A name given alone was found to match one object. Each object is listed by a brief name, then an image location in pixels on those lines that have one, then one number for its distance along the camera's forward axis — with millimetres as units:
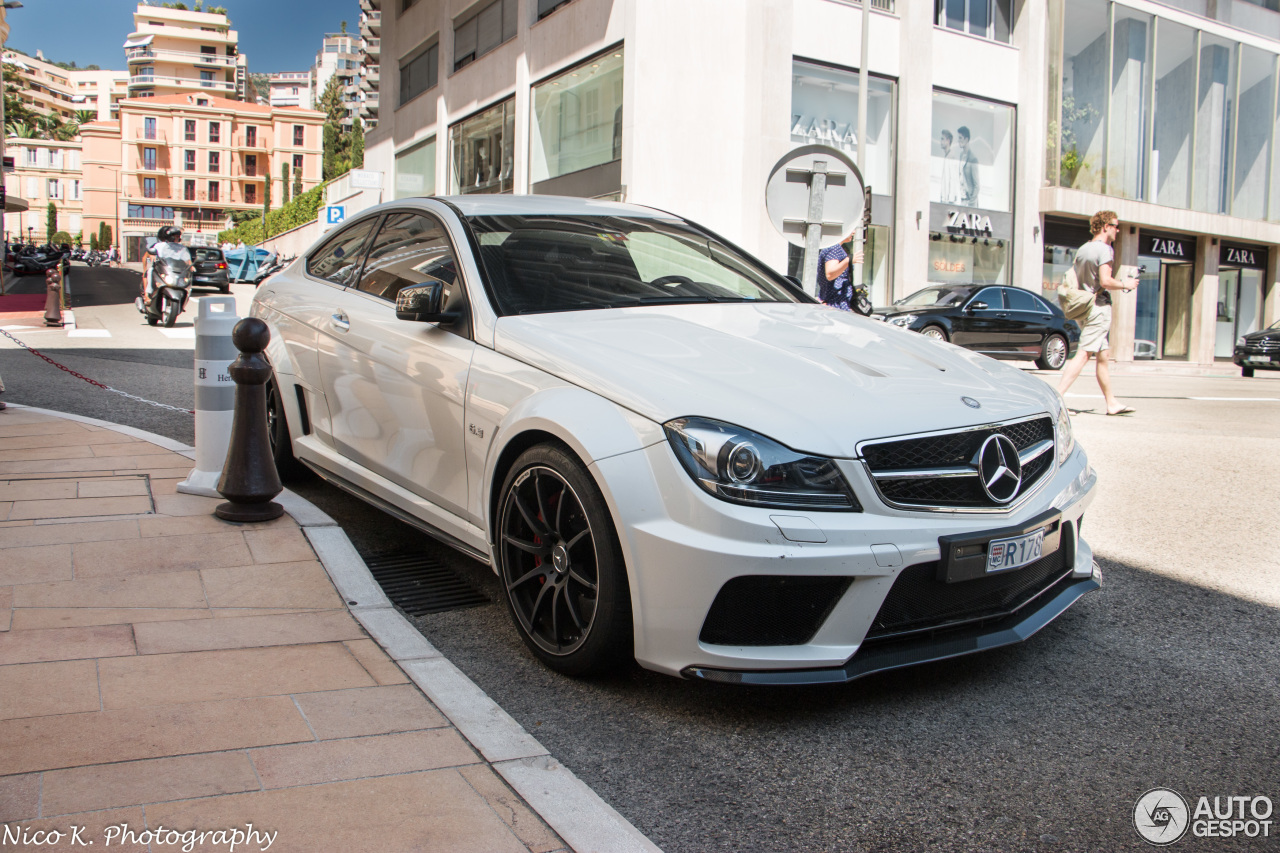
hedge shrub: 61094
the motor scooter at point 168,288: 18078
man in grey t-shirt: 9391
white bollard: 4973
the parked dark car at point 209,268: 30438
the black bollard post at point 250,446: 4414
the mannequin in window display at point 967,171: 24469
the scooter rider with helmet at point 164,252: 17938
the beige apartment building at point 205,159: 107438
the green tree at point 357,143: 96312
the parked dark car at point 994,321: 18891
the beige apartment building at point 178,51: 127562
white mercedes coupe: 2654
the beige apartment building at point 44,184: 125062
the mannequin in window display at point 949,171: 24125
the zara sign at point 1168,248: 29109
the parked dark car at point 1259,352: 21078
